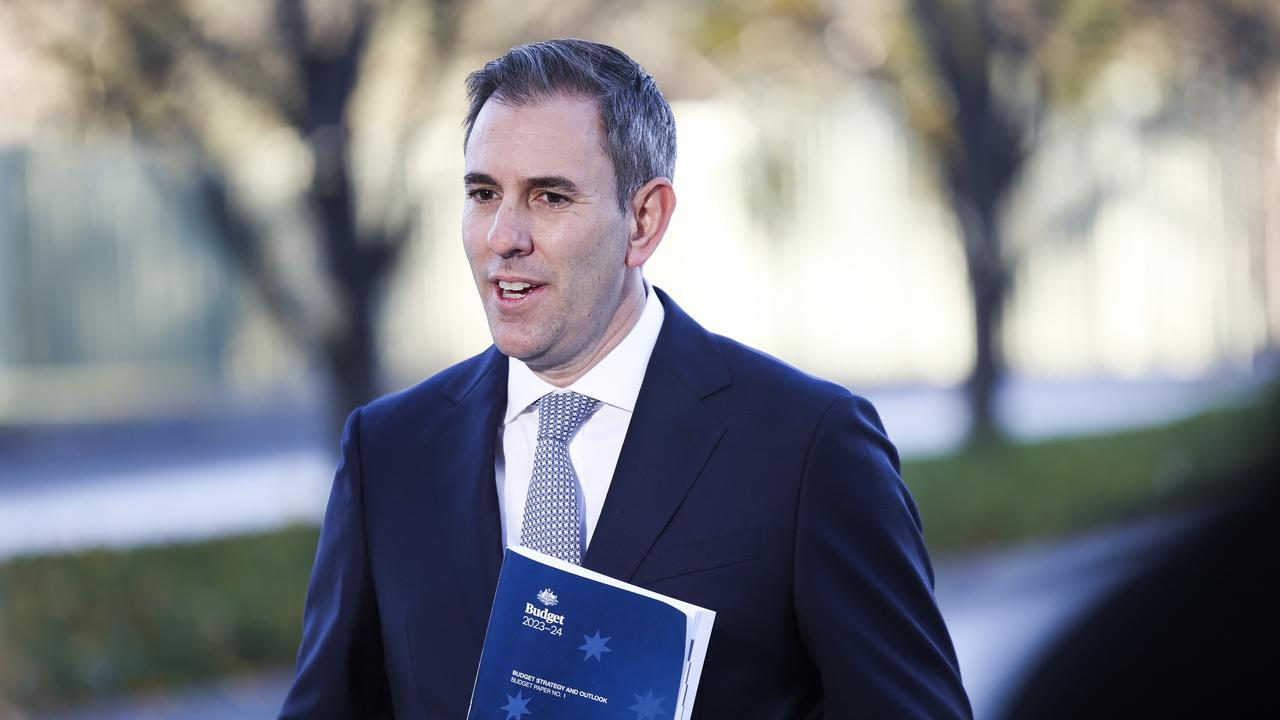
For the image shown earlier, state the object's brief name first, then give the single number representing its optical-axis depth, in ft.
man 15.88
